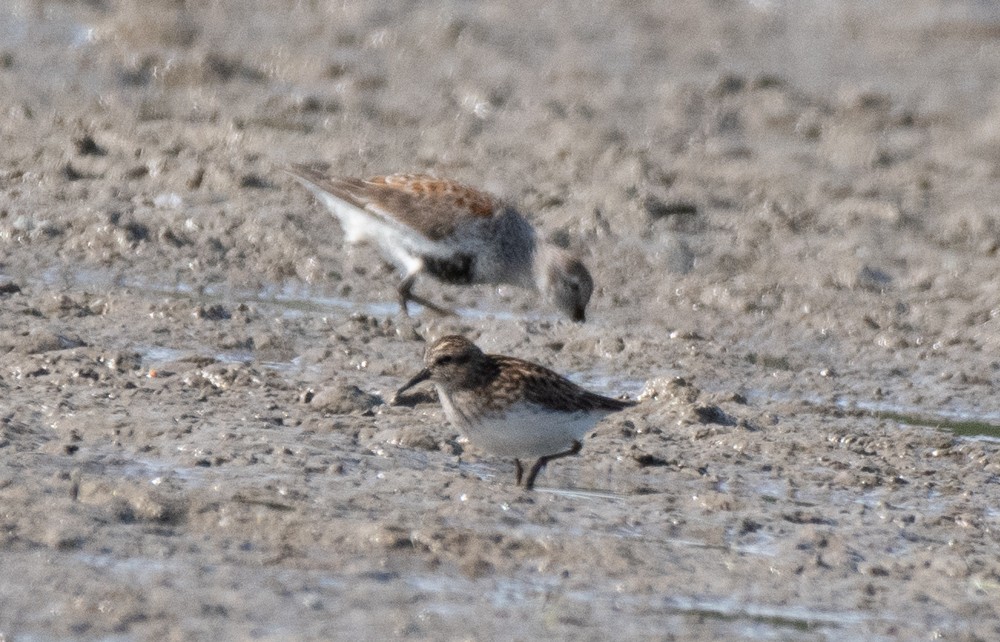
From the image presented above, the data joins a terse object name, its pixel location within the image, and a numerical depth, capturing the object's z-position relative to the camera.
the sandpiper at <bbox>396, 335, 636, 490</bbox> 13.94
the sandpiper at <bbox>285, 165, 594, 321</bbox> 20.17
